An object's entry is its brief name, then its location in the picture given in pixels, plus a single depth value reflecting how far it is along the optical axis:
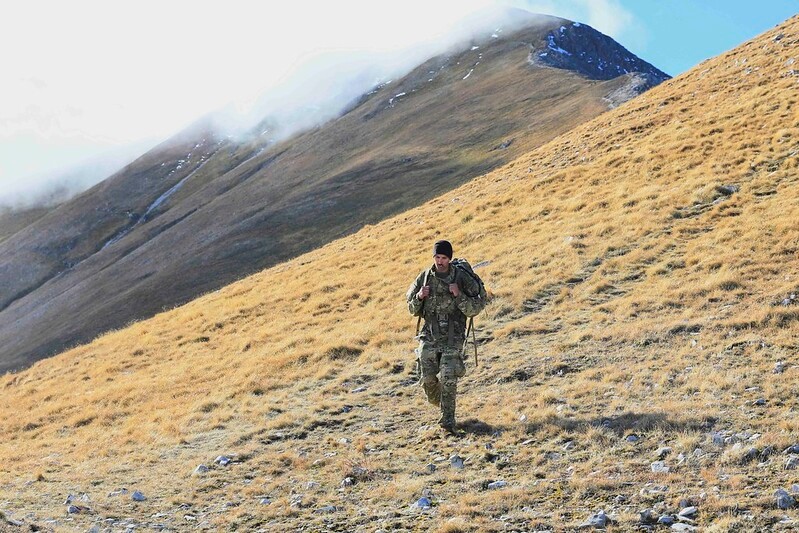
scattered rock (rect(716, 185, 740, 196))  21.66
